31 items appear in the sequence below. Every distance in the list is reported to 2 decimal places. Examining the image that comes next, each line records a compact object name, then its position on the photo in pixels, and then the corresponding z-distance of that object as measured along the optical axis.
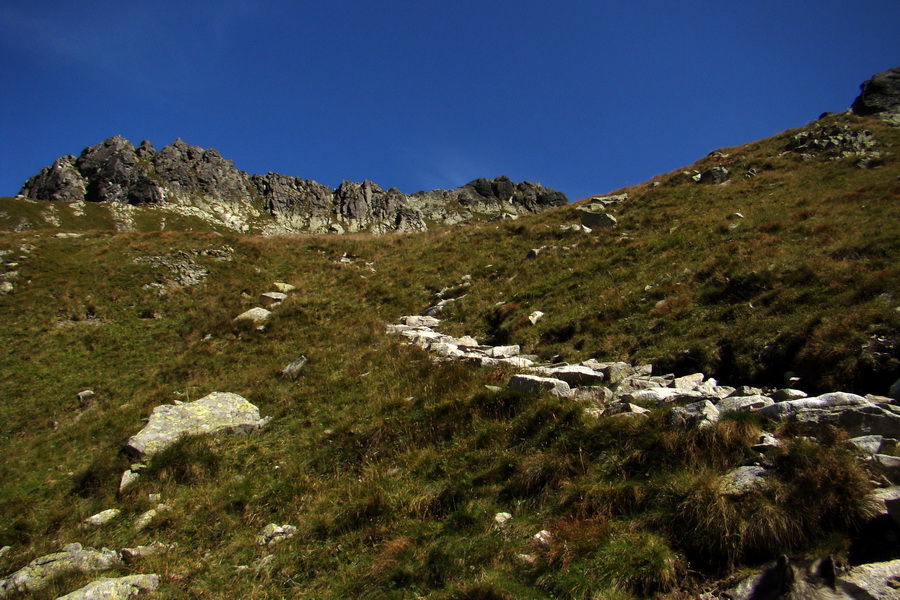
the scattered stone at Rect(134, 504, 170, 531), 7.84
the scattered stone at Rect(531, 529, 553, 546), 5.77
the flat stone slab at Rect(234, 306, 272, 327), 19.17
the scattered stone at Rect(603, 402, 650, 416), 7.84
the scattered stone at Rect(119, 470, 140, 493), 8.91
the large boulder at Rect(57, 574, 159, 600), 5.76
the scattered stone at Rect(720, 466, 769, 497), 5.45
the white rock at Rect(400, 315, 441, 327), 19.28
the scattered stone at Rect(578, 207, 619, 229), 27.31
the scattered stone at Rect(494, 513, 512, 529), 6.41
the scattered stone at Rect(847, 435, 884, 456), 5.44
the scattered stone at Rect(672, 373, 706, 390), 9.43
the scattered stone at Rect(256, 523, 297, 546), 7.08
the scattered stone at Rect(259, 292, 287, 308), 21.47
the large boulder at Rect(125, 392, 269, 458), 10.10
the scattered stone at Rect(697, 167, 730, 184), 31.97
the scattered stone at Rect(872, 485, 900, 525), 4.59
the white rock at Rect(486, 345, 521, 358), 13.85
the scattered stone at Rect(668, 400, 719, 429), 6.84
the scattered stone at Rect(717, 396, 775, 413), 7.24
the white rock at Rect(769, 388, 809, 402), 7.61
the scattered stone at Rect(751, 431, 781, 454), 5.95
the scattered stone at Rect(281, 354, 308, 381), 13.94
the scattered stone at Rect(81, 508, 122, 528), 8.01
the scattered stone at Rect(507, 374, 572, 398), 9.27
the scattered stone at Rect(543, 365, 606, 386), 10.14
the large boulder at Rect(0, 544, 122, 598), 6.22
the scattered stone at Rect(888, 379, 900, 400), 7.10
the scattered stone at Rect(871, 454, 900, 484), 5.04
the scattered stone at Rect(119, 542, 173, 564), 6.83
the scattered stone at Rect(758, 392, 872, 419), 6.49
